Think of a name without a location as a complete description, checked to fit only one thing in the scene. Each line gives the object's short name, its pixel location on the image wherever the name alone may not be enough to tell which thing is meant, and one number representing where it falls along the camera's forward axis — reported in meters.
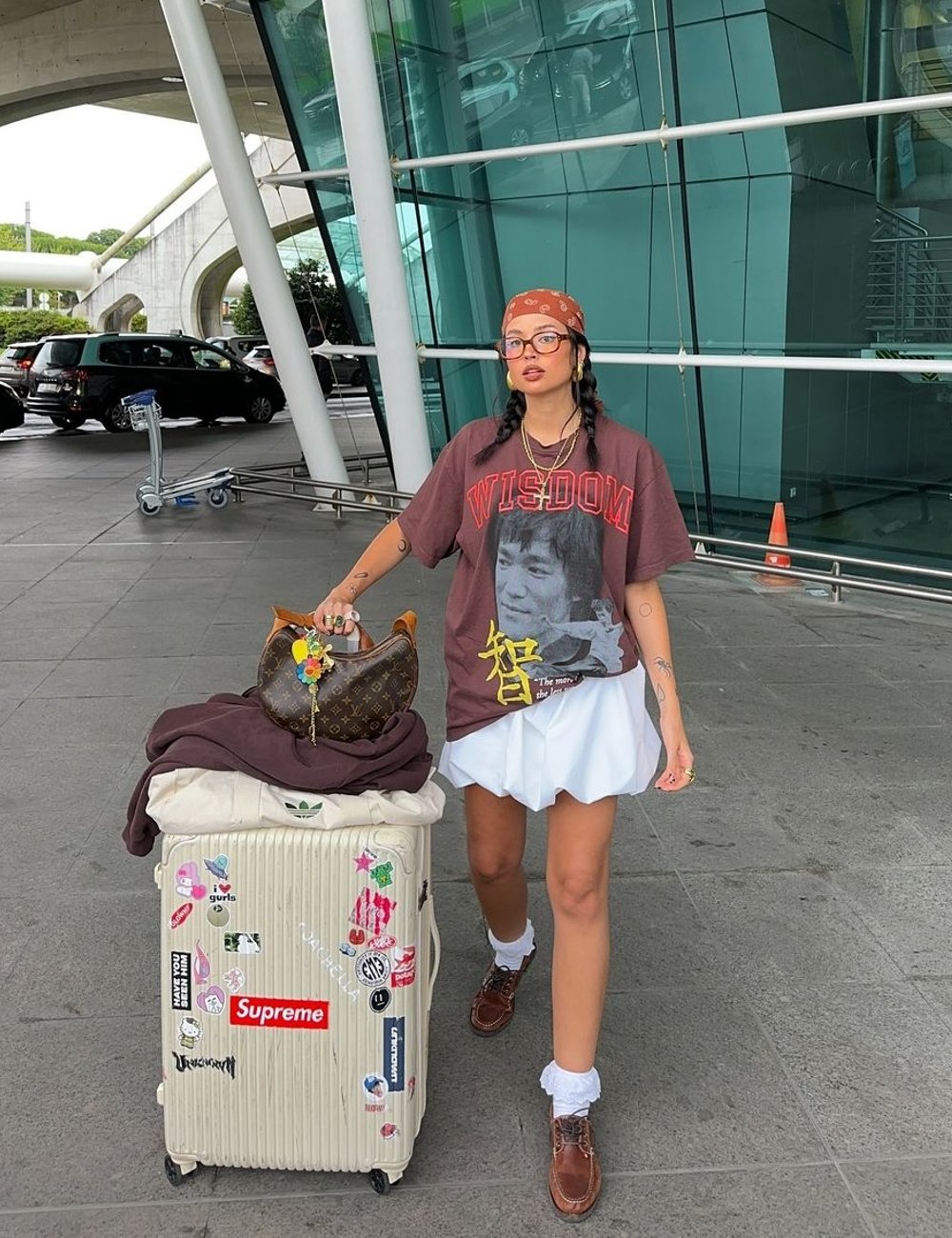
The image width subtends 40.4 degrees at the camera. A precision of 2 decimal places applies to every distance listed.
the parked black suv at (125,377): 25.11
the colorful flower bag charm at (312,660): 3.01
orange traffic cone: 10.92
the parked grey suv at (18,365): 30.57
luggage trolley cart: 13.84
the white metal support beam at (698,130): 9.02
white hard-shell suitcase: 2.89
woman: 3.06
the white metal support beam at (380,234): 11.60
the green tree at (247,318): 59.47
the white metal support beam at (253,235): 13.62
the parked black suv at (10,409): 24.25
